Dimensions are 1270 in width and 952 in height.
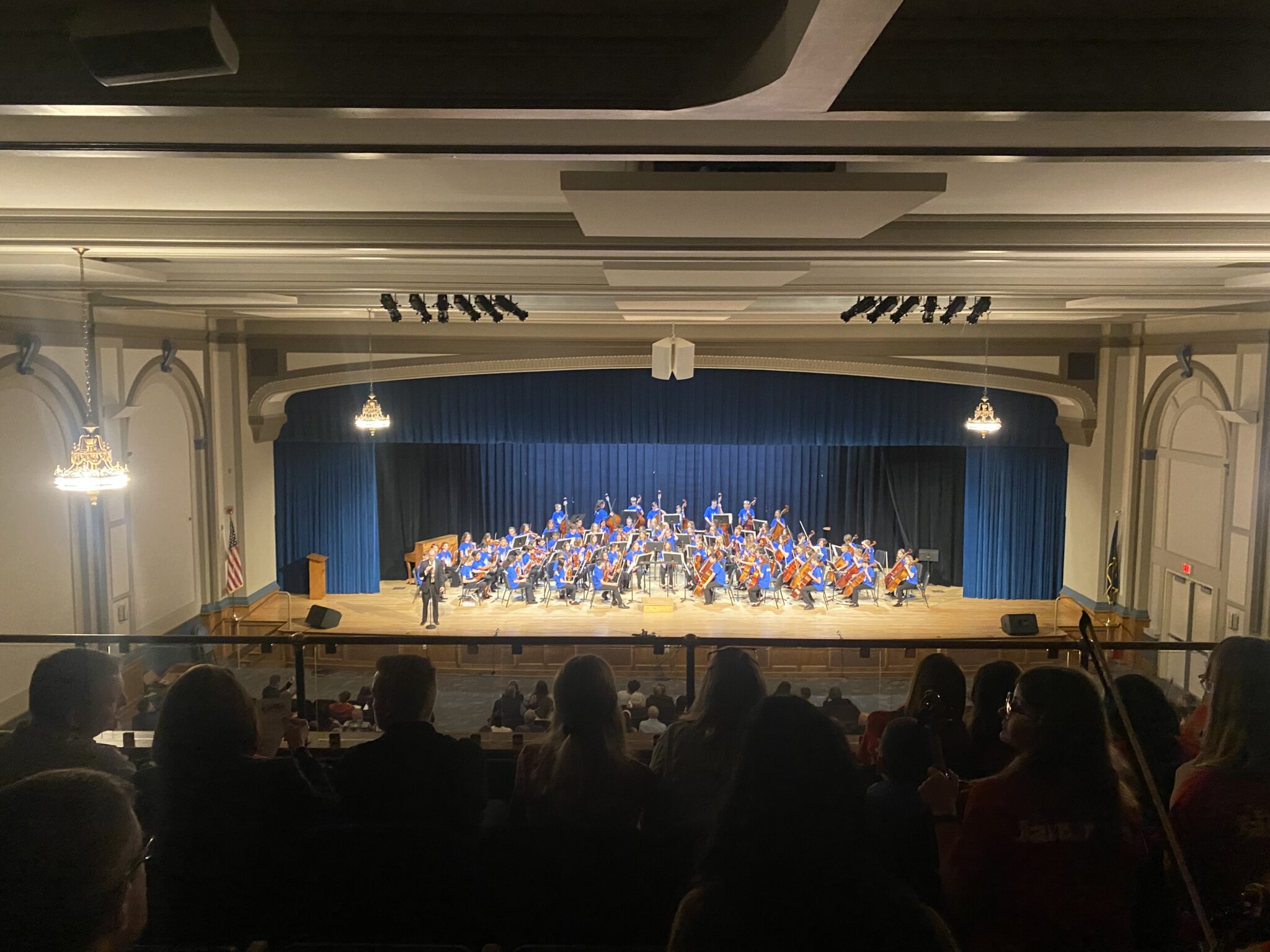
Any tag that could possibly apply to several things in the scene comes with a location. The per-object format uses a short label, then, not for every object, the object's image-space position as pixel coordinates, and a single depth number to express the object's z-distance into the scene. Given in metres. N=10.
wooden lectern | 11.38
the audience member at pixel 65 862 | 1.44
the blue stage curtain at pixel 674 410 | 10.96
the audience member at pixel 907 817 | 2.08
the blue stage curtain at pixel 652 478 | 13.73
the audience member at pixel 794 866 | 1.82
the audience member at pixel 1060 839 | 2.00
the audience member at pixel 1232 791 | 2.04
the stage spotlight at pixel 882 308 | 6.73
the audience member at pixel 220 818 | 2.16
